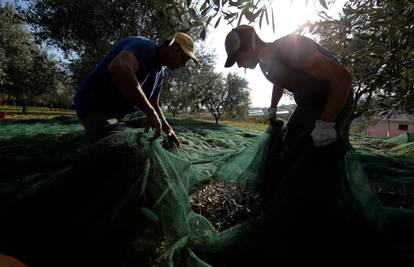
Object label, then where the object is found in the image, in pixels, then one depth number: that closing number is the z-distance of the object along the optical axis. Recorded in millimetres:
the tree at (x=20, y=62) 19328
